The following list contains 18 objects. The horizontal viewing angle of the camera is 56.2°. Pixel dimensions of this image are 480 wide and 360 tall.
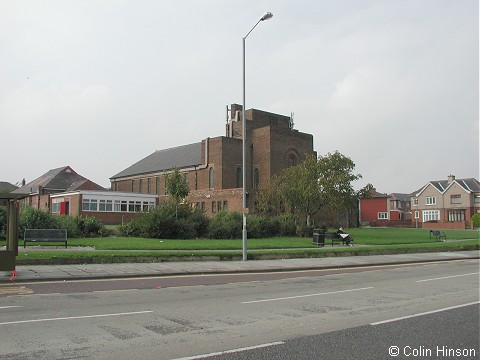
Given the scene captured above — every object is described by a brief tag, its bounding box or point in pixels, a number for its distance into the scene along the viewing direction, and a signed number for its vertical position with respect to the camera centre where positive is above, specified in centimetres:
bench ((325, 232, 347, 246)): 3306 -145
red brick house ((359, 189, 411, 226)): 10394 +202
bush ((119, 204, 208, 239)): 3300 -45
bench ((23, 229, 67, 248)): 2359 -80
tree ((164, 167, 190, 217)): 5319 +379
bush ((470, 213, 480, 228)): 7146 -64
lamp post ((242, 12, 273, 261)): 2067 +76
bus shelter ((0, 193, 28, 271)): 1344 -33
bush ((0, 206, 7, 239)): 2779 +2
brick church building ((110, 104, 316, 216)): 6444 +917
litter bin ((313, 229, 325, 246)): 3085 -135
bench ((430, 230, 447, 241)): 4100 -170
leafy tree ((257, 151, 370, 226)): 4150 +298
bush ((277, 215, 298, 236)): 4175 -68
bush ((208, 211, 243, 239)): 3516 -77
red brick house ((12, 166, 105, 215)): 6906 +600
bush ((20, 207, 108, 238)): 2934 -21
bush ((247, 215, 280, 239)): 3816 -73
